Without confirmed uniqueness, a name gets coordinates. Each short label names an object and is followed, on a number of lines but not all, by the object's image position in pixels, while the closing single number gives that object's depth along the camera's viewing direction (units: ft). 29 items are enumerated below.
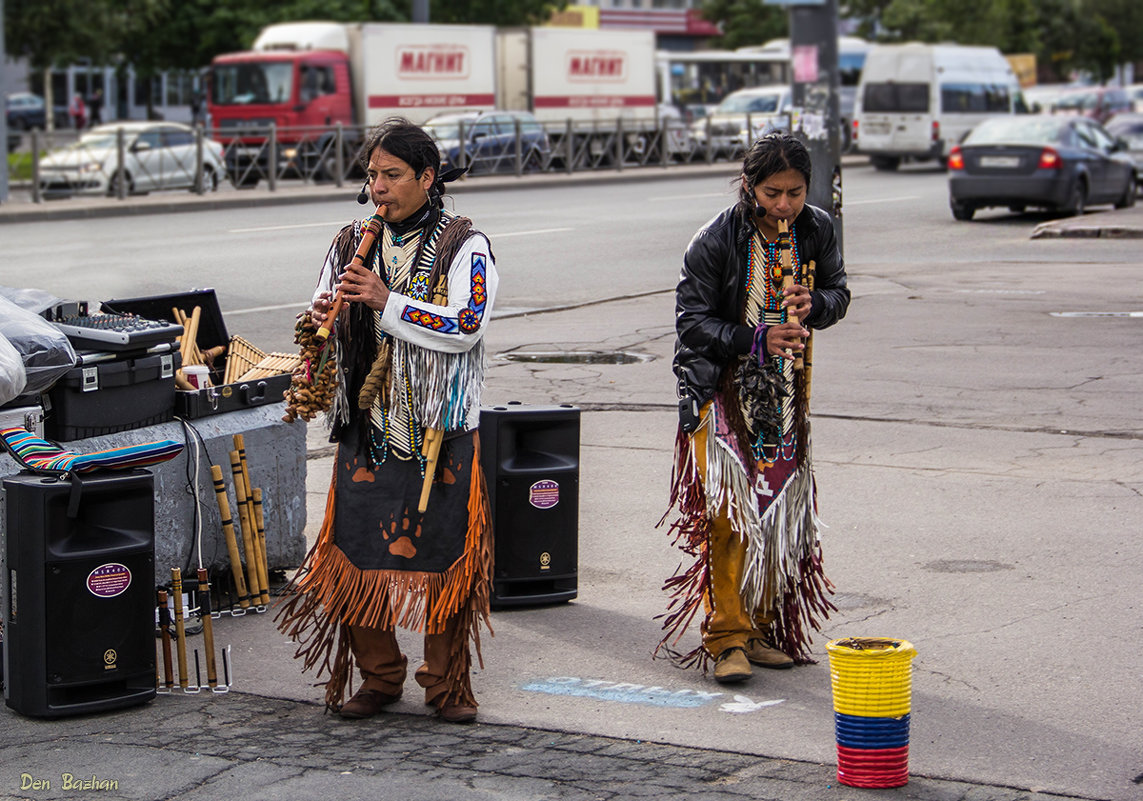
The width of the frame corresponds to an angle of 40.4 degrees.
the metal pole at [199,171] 89.10
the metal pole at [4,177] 82.23
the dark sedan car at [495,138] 103.04
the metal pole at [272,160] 91.50
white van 111.55
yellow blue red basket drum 13.52
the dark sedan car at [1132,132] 94.48
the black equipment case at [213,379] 19.56
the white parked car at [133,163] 85.46
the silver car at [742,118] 122.83
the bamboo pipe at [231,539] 19.04
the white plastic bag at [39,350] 17.53
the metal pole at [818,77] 56.85
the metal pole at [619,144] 111.86
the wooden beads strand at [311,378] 15.11
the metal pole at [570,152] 109.50
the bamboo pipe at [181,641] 16.42
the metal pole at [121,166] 83.92
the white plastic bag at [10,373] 16.94
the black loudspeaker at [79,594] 15.33
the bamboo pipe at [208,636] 16.46
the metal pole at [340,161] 94.68
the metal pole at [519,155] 106.52
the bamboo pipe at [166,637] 16.51
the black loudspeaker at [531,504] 19.42
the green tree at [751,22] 205.67
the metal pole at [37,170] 81.10
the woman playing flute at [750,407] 16.38
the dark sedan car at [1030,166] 74.79
